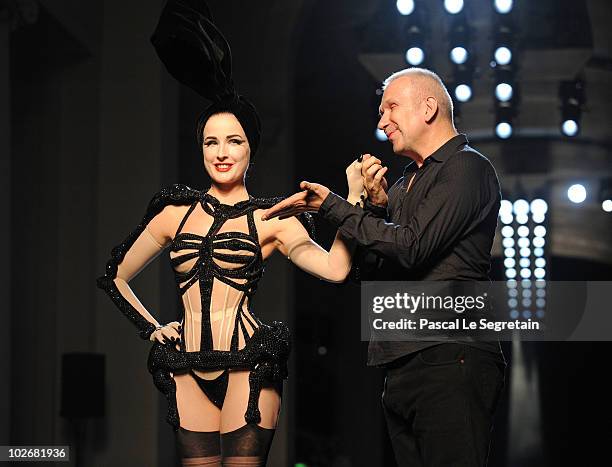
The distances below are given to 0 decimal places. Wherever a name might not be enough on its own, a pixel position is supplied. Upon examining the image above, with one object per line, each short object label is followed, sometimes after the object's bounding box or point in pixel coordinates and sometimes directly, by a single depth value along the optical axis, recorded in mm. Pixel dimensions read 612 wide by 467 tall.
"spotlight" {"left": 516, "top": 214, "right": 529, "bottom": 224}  13547
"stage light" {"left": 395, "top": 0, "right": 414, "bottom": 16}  12940
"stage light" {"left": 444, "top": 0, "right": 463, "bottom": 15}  12742
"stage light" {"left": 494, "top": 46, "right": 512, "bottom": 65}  12727
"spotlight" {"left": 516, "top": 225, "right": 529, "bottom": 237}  13531
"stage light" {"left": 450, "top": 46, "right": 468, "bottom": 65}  12750
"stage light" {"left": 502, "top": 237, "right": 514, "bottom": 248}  13242
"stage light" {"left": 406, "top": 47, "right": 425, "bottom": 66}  12797
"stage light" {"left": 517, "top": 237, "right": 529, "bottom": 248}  13437
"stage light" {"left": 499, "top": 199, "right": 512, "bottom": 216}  13406
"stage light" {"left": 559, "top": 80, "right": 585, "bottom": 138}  13117
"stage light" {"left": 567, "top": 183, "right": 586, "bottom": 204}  13492
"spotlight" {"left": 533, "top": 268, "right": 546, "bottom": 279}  13508
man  5359
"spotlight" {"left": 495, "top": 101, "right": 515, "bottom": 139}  12969
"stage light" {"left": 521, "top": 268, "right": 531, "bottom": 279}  13408
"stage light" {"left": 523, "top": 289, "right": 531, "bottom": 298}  12203
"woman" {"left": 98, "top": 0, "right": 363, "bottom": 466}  6000
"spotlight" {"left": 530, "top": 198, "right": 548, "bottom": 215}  13625
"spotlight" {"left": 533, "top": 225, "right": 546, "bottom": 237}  13570
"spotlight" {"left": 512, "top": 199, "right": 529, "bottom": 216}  13547
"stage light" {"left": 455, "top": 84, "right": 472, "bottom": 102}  12883
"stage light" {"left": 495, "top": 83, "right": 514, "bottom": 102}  12805
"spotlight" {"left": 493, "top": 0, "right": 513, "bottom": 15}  12789
